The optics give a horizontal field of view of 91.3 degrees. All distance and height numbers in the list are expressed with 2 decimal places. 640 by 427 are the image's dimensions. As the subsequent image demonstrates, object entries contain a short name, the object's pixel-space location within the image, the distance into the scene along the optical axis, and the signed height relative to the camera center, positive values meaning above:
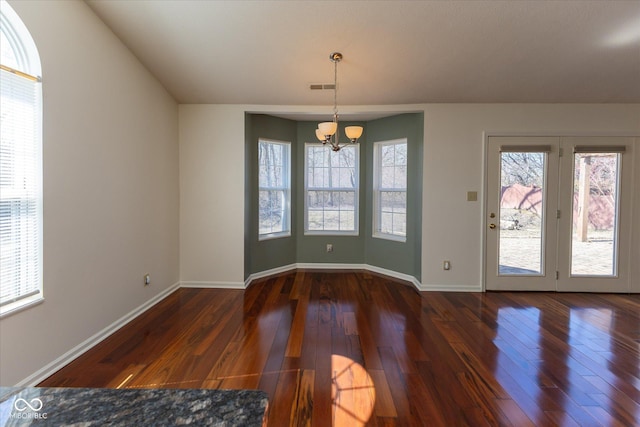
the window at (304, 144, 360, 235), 5.17 +0.29
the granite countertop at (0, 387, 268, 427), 0.54 -0.37
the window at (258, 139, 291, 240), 4.71 +0.28
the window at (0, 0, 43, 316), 1.93 +0.25
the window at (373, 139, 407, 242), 4.71 +0.28
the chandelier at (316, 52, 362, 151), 2.71 +0.68
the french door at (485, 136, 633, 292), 4.02 -0.06
